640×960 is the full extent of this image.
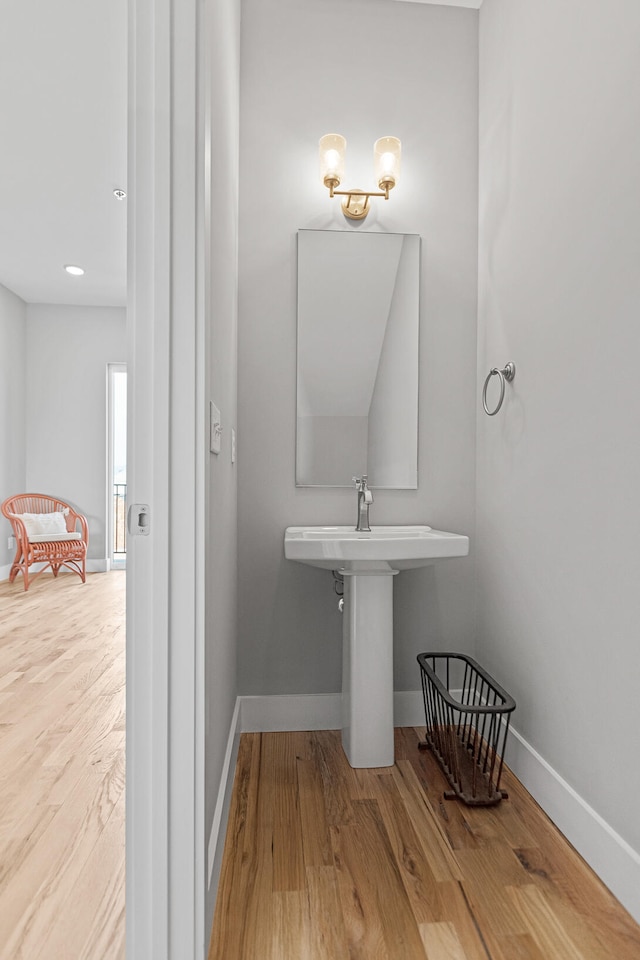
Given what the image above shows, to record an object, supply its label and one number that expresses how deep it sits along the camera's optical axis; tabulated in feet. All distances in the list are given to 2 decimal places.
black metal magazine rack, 5.66
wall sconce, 6.82
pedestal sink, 6.24
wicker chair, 16.19
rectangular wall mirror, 7.27
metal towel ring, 6.34
